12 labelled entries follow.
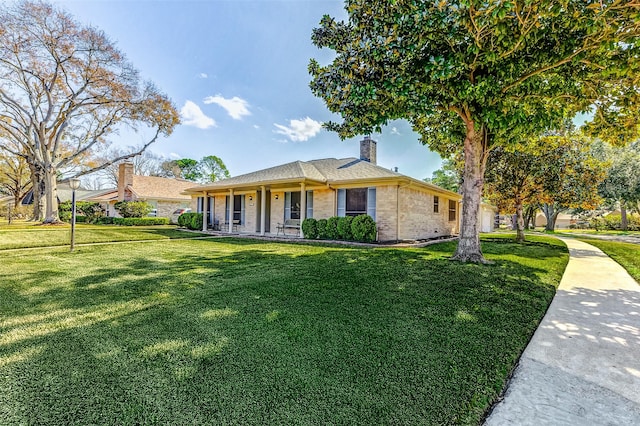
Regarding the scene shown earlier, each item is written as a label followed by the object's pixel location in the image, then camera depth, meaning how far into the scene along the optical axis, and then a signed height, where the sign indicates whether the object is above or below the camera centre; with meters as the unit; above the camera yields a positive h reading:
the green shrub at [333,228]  12.90 -0.47
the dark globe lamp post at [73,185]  8.65 +0.86
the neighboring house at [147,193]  25.53 +1.94
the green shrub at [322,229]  13.16 -0.53
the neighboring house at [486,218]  24.14 +0.10
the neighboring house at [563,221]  47.96 -0.15
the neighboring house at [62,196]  35.94 +2.29
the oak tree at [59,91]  17.06 +8.37
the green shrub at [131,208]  23.17 +0.53
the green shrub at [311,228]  13.41 -0.52
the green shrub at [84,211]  24.99 +0.29
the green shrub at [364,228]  12.01 -0.43
